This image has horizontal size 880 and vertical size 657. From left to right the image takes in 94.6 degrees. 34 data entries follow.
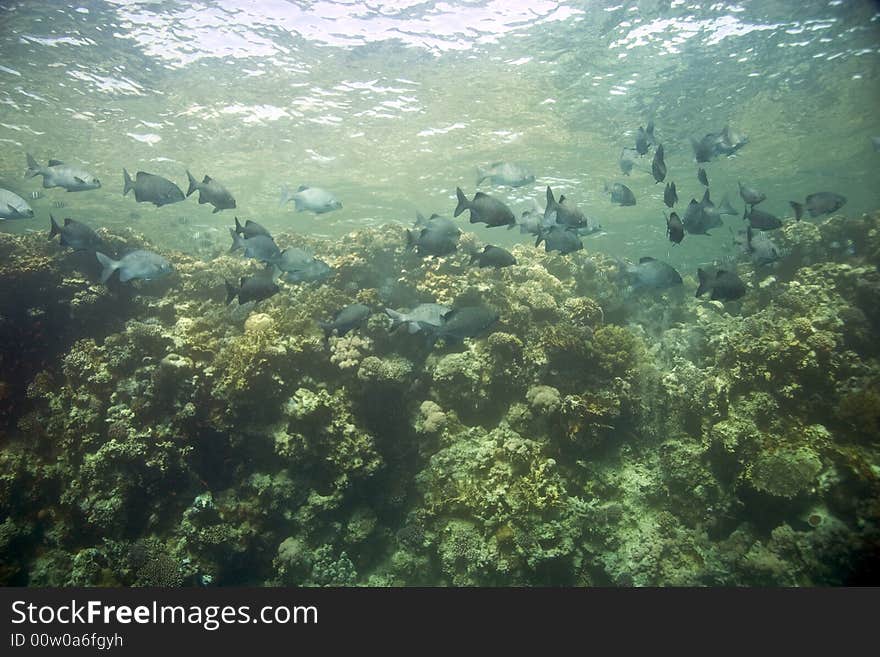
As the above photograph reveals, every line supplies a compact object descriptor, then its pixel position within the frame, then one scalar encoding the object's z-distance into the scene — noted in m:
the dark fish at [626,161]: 8.90
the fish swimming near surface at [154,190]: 6.87
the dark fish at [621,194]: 7.87
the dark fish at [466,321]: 5.43
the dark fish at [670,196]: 6.72
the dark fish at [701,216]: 6.97
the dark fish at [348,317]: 6.08
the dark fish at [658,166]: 6.72
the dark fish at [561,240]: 6.66
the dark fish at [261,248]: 6.40
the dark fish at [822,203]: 7.43
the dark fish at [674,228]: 6.46
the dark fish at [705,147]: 6.99
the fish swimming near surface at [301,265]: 6.69
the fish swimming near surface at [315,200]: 7.93
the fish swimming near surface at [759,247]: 7.23
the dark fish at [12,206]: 7.27
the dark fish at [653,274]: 6.92
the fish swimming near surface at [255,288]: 5.65
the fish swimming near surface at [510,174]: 8.30
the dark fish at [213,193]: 6.95
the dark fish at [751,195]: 7.32
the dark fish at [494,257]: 6.22
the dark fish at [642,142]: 7.40
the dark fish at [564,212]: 6.70
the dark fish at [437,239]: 6.04
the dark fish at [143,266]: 6.65
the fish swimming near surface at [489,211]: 5.90
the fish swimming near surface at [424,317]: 5.67
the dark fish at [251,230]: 7.05
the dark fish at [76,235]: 7.08
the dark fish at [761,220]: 7.25
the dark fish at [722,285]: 6.31
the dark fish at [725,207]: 7.31
